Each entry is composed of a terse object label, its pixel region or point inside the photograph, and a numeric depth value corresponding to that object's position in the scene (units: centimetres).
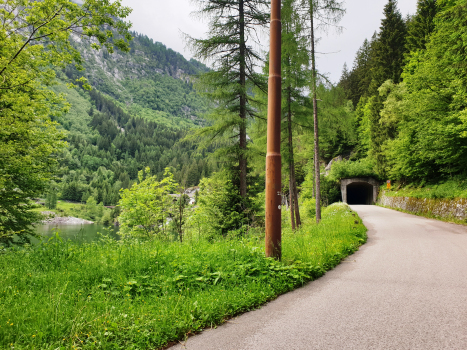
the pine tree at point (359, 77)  4747
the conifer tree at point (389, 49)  3251
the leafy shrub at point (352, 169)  3296
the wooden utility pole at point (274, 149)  511
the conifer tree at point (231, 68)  1210
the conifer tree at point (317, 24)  1268
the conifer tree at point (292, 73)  1246
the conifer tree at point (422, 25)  2605
